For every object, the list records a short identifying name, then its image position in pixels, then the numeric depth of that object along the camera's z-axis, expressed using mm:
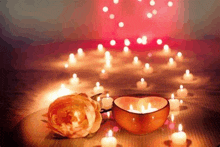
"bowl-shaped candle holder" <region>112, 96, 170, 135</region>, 1114
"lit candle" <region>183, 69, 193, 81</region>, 2184
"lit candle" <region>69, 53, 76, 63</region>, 2647
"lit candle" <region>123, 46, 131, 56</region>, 2844
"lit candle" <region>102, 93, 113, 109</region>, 1380
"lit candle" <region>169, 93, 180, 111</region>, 1340
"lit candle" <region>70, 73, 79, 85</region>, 2169
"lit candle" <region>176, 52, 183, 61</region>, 2668
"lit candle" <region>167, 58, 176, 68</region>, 2480
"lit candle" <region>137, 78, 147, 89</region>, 2080
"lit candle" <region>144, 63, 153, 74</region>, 2370
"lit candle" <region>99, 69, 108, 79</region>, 2271
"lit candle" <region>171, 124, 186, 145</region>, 1080
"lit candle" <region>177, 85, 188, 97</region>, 1905
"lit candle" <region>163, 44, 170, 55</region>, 2900
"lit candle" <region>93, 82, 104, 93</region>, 1947
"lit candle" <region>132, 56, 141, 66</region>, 2570
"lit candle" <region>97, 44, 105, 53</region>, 2961
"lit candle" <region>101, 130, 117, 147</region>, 1079
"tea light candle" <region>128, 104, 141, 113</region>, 1203
